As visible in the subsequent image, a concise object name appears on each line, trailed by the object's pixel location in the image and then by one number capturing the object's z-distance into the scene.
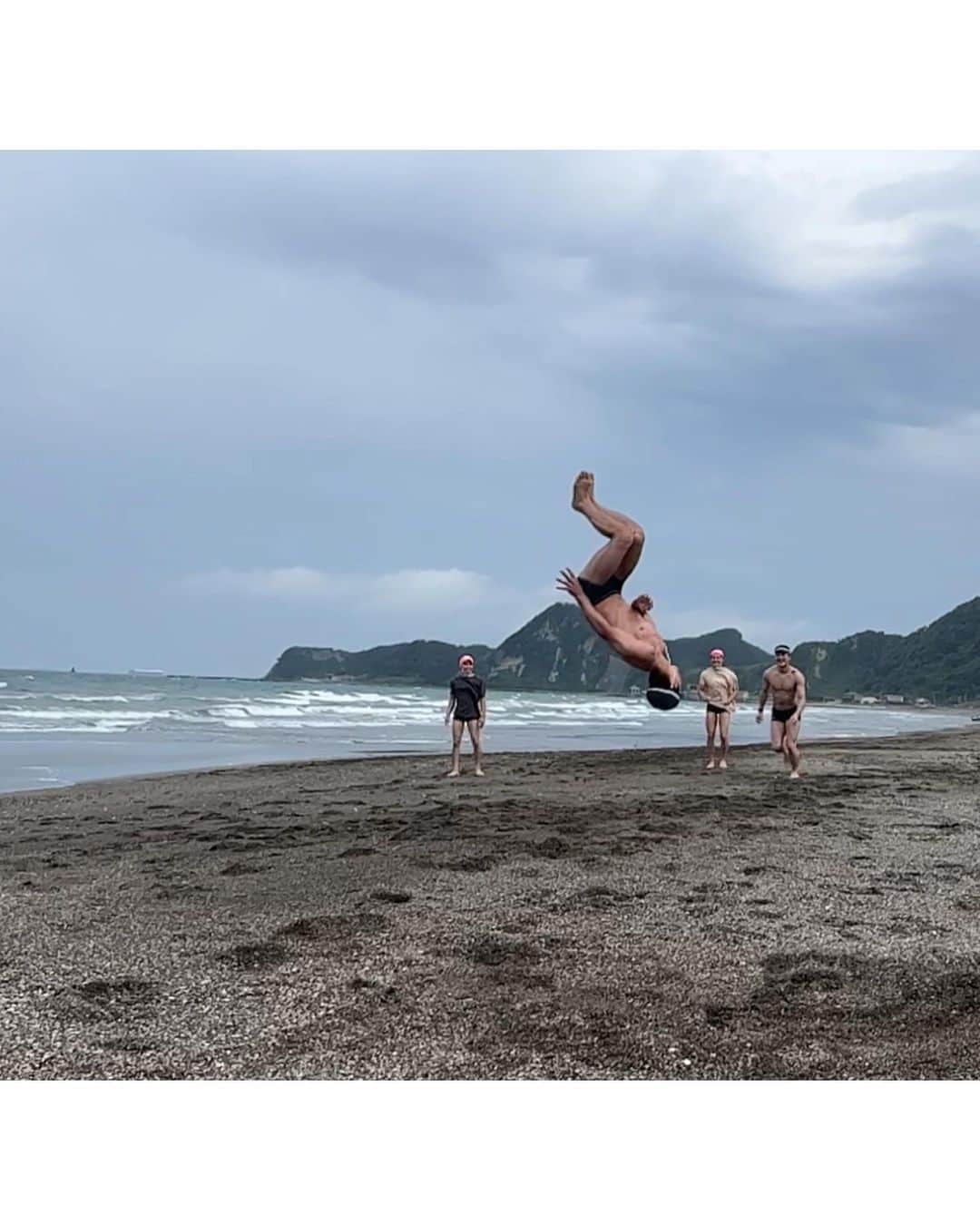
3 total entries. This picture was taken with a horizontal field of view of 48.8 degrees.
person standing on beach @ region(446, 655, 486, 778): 15.10
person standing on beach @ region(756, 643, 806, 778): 13.57
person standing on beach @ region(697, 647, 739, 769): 10.73
